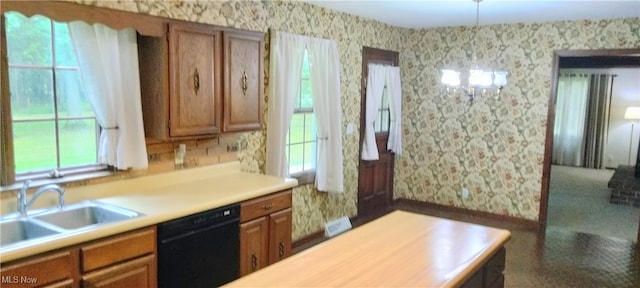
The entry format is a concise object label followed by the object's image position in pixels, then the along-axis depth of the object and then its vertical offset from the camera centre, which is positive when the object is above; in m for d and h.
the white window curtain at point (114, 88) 2.79 +0.07
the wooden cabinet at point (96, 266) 2.06 -0.80
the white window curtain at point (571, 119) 9.75 -0.21
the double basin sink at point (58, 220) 2.44 -0.67
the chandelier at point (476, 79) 3.67 +0.23
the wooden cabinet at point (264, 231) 3.21 -0.93
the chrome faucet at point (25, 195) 2.53 -0.53
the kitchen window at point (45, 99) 2.63 -0.01
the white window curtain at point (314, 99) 4.04 +0.04
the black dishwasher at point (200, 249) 2.68 -0.90
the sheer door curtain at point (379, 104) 5.39 +0.01
